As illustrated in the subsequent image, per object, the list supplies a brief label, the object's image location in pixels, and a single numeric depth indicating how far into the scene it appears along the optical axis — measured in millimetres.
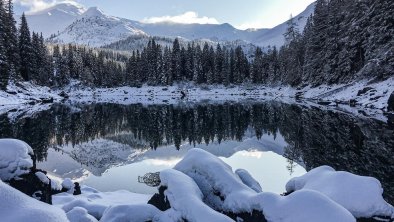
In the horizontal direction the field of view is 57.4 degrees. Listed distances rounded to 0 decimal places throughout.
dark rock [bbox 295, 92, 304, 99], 81512
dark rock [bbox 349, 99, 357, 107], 52562
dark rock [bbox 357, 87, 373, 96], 52644
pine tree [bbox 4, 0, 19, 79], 74875
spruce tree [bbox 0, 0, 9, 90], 66612
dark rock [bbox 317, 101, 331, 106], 59519
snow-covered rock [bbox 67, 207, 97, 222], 10484
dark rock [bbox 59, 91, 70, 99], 110125
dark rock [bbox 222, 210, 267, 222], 8884
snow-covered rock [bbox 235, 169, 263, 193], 12642
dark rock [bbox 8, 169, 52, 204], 10672
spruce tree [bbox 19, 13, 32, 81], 88688
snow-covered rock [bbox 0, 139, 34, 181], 10375
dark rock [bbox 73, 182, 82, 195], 16422
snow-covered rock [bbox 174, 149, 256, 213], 9891
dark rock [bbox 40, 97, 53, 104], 84312
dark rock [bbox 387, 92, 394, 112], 40762
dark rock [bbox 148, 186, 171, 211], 10469
